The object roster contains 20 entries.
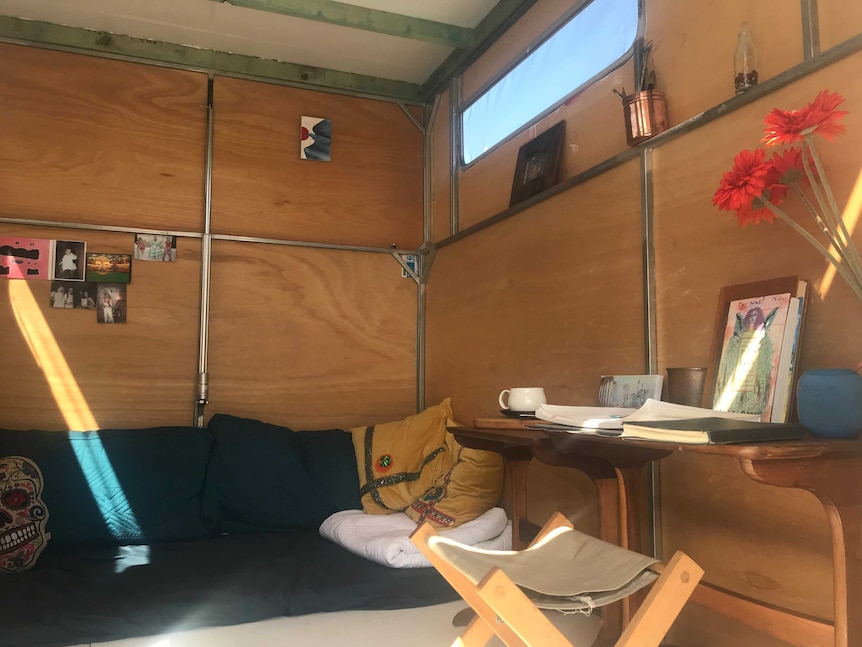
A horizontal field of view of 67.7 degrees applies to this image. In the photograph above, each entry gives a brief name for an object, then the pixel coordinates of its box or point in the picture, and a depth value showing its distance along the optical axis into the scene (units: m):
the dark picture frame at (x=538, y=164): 2.36
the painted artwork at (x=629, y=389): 1.79
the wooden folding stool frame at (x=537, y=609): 1.12
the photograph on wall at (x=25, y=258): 2.82
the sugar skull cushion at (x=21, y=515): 2.25
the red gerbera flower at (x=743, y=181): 1.30
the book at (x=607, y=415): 1.36
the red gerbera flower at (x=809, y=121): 1.16
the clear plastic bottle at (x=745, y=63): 1.58
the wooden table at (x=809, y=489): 1.05
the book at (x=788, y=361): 1.35
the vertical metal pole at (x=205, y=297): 3.02
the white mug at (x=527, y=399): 1.91
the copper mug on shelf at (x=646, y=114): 1.85
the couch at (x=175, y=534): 1.89
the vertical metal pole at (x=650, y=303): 1.82
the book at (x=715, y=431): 1.09
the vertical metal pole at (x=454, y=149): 3.22
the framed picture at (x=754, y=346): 1.38
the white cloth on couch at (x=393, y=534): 2.23
